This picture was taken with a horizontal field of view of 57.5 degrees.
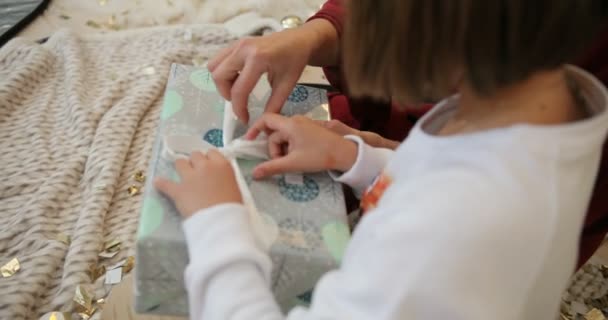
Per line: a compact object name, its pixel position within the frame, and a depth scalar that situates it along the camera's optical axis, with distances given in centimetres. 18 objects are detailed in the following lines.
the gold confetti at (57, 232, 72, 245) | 67
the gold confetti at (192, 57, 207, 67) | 100
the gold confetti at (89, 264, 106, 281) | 65
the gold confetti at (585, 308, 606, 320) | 81
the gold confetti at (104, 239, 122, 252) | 68
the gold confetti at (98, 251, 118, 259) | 67
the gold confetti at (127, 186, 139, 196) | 75
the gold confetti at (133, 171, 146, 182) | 77
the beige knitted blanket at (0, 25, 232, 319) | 64
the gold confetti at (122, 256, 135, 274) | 65
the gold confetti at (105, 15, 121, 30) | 111
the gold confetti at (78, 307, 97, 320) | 60
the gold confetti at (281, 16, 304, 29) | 112
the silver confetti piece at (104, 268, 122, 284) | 64
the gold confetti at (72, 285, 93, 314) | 61
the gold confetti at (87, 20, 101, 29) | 112
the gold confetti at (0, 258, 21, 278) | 63
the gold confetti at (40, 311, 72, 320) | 59
